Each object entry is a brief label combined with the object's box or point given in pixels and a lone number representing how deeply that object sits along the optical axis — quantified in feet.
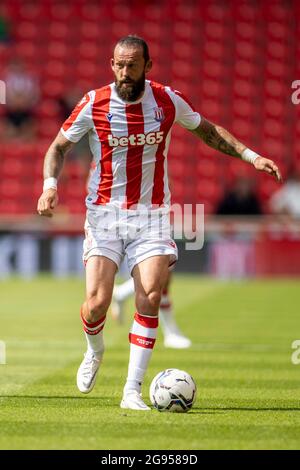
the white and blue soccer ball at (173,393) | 21.89
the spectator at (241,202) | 65.77
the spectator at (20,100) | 75.56
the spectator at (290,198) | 66.33
